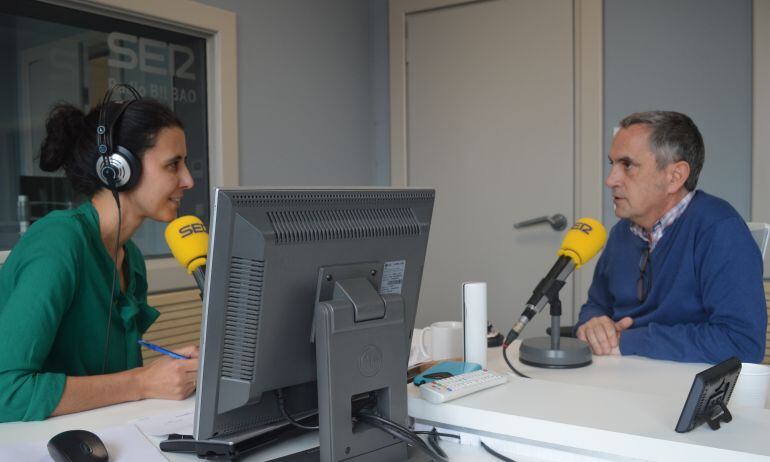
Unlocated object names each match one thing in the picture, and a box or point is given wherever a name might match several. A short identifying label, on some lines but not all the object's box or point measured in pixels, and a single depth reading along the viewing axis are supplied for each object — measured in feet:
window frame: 8.79
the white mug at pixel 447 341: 5.47
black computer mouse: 3.17
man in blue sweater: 5.35
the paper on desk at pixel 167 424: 3.69
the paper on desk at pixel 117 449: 3.36
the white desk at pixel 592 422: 3.09
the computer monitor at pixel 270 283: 2.90
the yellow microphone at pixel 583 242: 4.88
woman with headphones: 4.02
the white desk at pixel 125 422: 3.46
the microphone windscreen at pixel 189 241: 4.00
